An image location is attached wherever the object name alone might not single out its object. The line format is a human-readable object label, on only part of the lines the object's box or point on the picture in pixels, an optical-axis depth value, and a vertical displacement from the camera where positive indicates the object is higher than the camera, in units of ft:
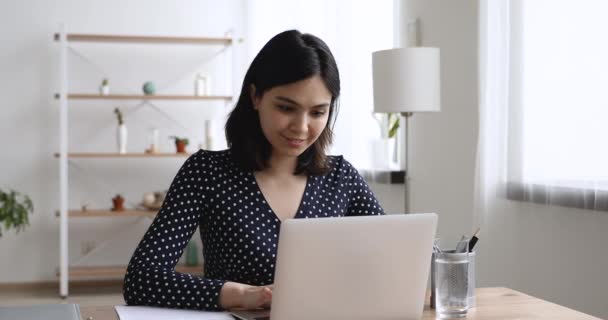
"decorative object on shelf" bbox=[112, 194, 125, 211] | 17.38 -1.01
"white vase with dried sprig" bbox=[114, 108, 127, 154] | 17.26 +0.41
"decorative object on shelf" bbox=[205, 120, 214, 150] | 17.51 +0.45
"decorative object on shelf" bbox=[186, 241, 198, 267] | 17.75 -2.18
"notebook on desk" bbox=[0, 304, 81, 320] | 4.44 -0.88
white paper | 4.65 -0.93
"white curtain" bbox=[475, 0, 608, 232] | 8.39 +0.43
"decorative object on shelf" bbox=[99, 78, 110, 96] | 17.29 +1.46
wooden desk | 4.68 -0.94
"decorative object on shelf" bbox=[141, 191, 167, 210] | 17.40 -0.95
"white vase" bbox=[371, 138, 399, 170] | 14.56 -0.01
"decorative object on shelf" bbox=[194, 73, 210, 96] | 17.74 +1.56
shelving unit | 16.75 +0.28
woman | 5.14 -0.25
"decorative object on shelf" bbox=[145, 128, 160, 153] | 17.52 +0.30
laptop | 4.03 -0.57
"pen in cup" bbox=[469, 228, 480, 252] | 4.85 -0.53
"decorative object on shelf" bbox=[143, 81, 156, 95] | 17.51 +1.47
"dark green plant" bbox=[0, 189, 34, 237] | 15.84 -1.08
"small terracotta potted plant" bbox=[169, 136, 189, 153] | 17.53 +0.26
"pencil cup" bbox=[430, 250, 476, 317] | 4.71 -0.72
